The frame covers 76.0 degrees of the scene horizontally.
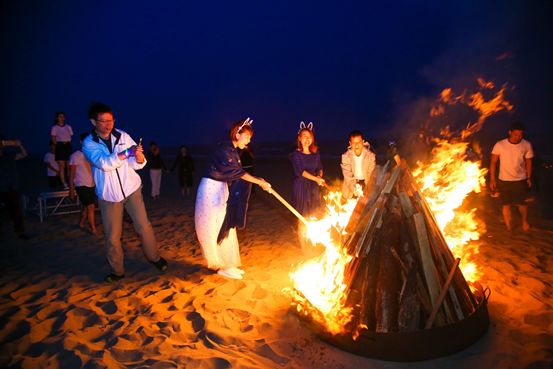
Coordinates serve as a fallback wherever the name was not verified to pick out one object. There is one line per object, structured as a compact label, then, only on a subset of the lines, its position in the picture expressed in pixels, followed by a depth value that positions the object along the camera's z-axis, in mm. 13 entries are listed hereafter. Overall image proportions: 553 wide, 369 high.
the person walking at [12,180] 6812
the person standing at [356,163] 6156
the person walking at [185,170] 12745
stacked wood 3209
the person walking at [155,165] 11930
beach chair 9102
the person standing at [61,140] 10914
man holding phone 4453
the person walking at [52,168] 11352
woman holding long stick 4801
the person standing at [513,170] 6477
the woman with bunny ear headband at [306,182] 5715
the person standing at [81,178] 7328
